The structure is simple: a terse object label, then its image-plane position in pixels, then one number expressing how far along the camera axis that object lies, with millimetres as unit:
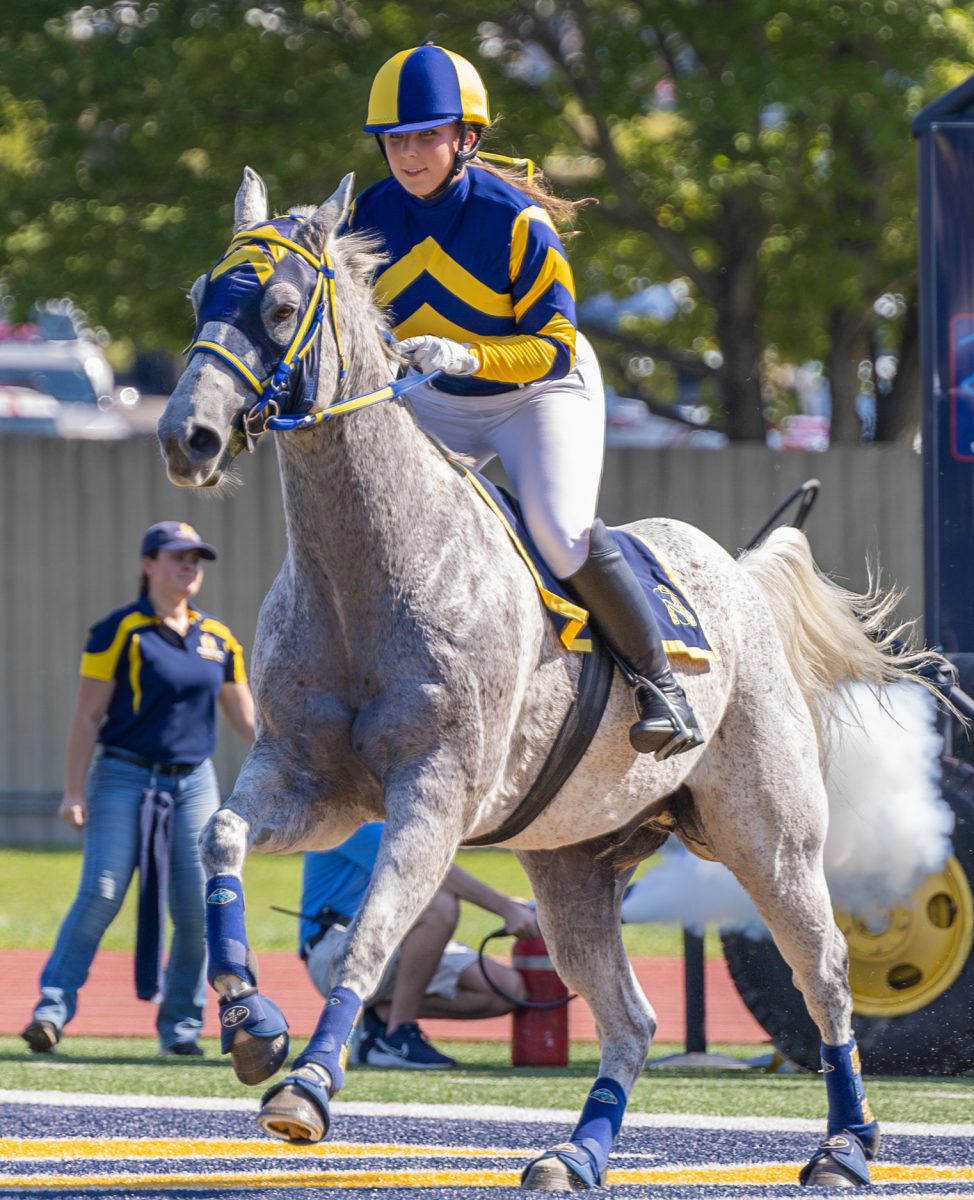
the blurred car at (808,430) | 62819
